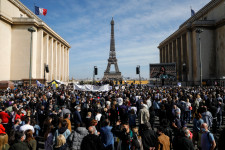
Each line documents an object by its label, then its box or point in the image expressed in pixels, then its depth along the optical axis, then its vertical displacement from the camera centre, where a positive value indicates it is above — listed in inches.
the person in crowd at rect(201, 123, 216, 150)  170.4 -59.0
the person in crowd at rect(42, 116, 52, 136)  239.5 -57.9
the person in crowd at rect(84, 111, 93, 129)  262.1 -56.8
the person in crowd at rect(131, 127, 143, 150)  169.3 -61.5
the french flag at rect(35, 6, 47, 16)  1589.6 +644.1
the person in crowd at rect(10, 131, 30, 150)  157.2 -58.2
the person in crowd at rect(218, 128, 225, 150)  115.2 -41.0
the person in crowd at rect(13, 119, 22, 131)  232.2 -60.0
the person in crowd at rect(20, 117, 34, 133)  218.2 -57.5
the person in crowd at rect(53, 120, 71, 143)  200.5 -58.9
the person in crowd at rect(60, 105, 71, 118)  304.3 -54.2
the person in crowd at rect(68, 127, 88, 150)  187.3 -62.2
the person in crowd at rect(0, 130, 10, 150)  165.2 -58.6
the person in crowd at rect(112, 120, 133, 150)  177.3 -57.6
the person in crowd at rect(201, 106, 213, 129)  267.6 -56.0
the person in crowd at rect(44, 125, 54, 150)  199.8 -70.3
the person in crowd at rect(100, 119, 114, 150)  201.8 -66.0
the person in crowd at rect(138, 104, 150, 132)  305.1 -62.0
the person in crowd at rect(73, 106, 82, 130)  306.2 -63.9
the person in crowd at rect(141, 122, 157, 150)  174.2 -59.7
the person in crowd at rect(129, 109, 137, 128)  304.8 -67.0
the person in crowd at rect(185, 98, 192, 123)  399.2 -73.9
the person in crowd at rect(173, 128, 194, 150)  157.4 -55.8
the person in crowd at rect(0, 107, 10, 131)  288.5 -62.5
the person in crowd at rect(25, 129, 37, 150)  175.6 -60.6
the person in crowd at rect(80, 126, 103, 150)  168.6 -60.5
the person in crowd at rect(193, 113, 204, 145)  235.0 -61.2
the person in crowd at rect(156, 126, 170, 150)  174.6 -61.8
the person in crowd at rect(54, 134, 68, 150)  190.7 -69.3
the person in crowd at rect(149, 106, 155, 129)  328.9 -67.5
